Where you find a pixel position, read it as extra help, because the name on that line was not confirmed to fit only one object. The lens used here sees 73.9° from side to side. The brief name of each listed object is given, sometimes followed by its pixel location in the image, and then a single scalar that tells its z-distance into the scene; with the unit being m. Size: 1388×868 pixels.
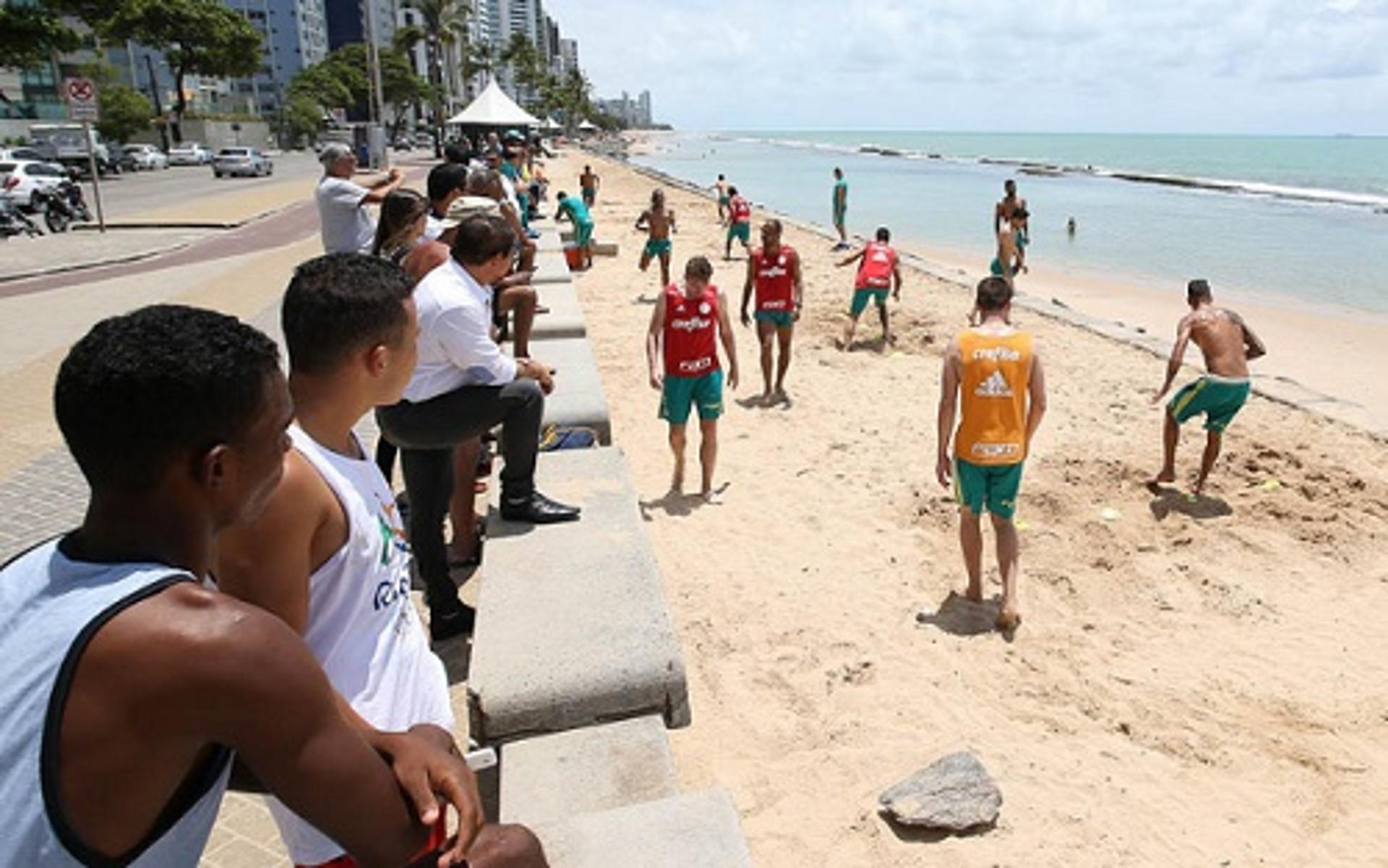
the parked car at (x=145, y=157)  46.09
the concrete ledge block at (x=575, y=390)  5.93
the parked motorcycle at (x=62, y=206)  20.92
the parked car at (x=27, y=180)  21.97
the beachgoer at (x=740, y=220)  17.64
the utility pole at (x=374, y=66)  27.70
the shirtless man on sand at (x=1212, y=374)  6.54
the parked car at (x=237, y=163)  39.88
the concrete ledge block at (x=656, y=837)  2.40
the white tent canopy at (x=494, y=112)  23.17
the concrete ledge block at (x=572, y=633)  3.13
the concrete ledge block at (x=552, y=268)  11.31
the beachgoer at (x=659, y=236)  14.32
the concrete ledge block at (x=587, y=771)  2.77
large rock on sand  3.32
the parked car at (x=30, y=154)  31.01
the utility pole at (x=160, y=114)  60.16
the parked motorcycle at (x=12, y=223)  19.69
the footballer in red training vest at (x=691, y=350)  6.30
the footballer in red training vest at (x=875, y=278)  10.79
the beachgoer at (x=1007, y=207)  13.23
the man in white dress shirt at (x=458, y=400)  3.85
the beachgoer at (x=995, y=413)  4.80
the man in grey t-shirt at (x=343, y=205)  6.91
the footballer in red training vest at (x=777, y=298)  8.91
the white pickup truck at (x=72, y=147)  38.53
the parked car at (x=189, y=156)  51.53
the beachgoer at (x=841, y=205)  19.97
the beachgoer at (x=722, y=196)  22.47
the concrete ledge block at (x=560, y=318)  8.20
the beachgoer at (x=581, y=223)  15.52
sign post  16.84
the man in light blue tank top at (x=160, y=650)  1.05
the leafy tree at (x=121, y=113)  54.34
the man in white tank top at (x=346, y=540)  1.69
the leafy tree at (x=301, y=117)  79.62
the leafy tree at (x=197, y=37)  52.94
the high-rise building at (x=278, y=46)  118.50
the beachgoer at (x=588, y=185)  24.80
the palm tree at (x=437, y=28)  67.51
